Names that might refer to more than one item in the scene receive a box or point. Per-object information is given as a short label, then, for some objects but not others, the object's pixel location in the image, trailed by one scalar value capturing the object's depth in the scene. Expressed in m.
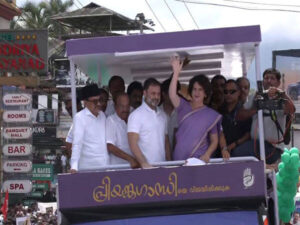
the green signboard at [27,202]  33.06
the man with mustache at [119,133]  7.29
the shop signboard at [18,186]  25.62
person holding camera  6.99
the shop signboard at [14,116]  25.34
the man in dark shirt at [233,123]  7.66
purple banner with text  6.44
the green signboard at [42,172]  38.52
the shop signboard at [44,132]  46.03
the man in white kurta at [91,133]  7.12
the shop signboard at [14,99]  25.45
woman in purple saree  6.99
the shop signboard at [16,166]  25.50
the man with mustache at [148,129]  6.96
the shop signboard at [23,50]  24.11
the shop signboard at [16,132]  25.53
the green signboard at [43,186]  38.03
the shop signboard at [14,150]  25.58
